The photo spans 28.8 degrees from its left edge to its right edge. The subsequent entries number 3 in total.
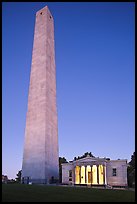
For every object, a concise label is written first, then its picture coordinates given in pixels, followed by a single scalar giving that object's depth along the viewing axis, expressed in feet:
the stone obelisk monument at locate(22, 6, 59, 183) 168.66
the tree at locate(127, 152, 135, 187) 218.13
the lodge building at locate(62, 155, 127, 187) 168.14
